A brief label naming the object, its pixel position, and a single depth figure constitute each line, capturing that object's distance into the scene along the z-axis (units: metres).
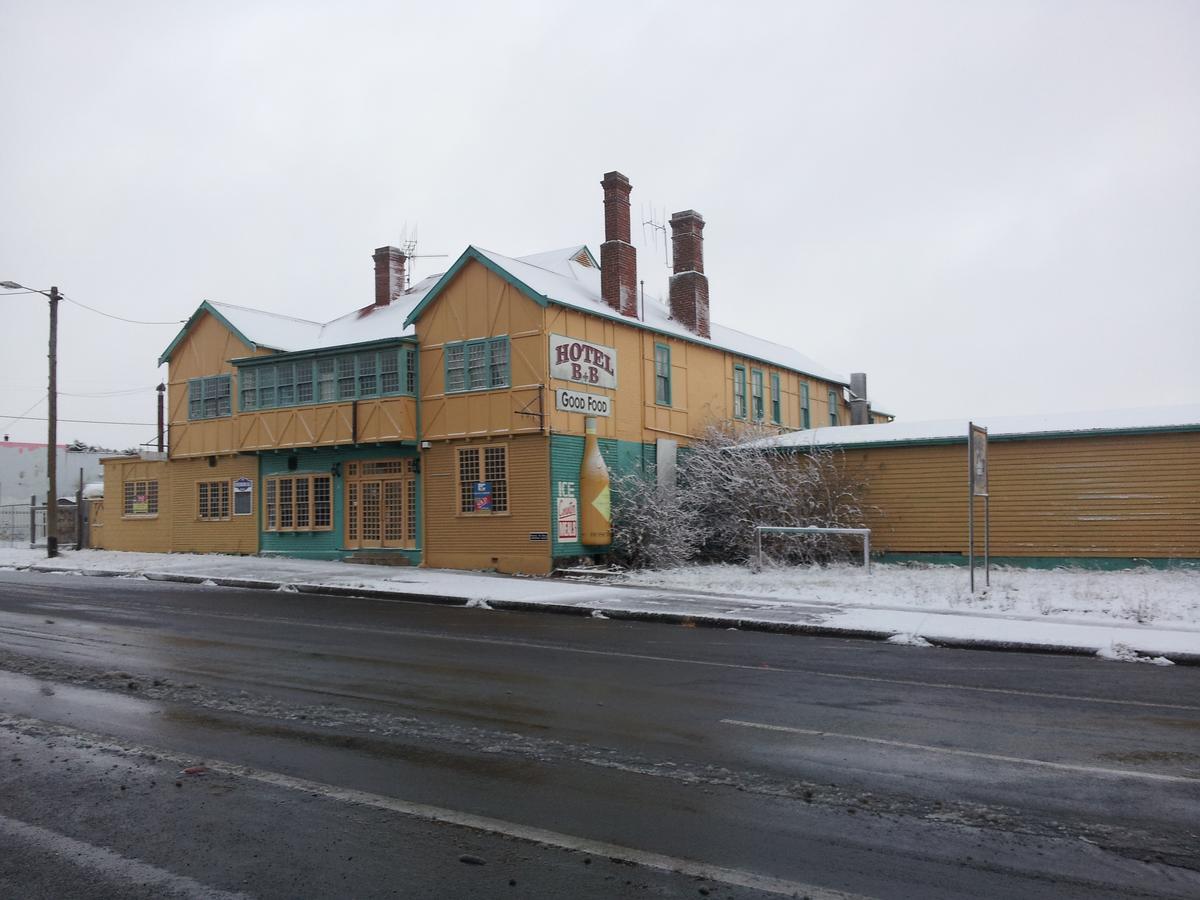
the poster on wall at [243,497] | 30.66
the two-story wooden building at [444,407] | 24.39
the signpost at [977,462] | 16.66
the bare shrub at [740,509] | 24.47
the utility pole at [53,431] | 30.44
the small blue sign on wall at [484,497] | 24.80
